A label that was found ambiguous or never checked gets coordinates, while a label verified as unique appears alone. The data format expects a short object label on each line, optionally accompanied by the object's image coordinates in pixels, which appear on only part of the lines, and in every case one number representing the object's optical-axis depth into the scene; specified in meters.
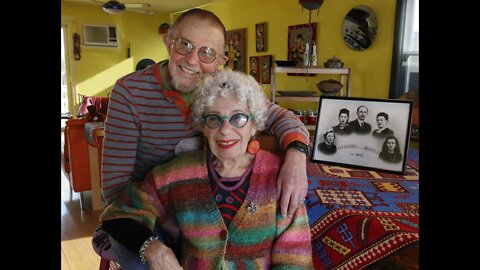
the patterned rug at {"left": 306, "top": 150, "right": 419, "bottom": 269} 0.93
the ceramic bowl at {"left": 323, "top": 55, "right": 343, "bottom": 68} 3.38
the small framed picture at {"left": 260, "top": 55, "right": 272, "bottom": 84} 4.93
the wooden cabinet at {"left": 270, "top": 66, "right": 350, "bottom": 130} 3.25
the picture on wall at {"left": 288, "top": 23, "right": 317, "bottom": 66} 4.10
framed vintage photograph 1.23
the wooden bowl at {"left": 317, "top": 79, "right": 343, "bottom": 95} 2.98
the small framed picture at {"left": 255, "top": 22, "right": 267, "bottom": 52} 4.89
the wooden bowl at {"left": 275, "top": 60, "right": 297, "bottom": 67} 3.40
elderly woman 0.98
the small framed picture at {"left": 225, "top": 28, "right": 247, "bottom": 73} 5.40
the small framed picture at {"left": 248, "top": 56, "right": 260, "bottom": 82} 5.17
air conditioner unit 7.06
